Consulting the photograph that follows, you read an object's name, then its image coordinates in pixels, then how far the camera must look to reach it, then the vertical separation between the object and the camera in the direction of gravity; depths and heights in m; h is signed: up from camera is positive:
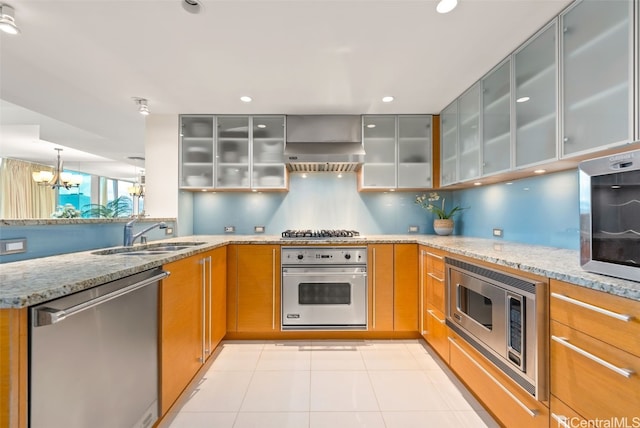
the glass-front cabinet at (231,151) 3.05 +0.69
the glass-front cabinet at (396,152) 3.07 +0.69
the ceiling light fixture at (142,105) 2.62 +1.02
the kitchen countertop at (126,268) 0.88 -0.23
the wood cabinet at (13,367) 0.78 -0.42
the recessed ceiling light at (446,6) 1.44 +1.07
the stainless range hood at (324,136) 2.95 +0.84
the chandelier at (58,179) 4.63 +0.62
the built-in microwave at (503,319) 1.23 -0.55
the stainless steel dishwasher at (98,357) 0.87 -0.53
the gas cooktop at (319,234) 2.86 -0.19
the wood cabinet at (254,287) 2.65 -0.67
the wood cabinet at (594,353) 0.88 -0.47
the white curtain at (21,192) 5.92 +0.53
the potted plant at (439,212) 3.10 +0.04
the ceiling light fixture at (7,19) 1.48 +1.03
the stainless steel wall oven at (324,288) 2.66 -0.67
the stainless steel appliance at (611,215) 0.97 +0.00
